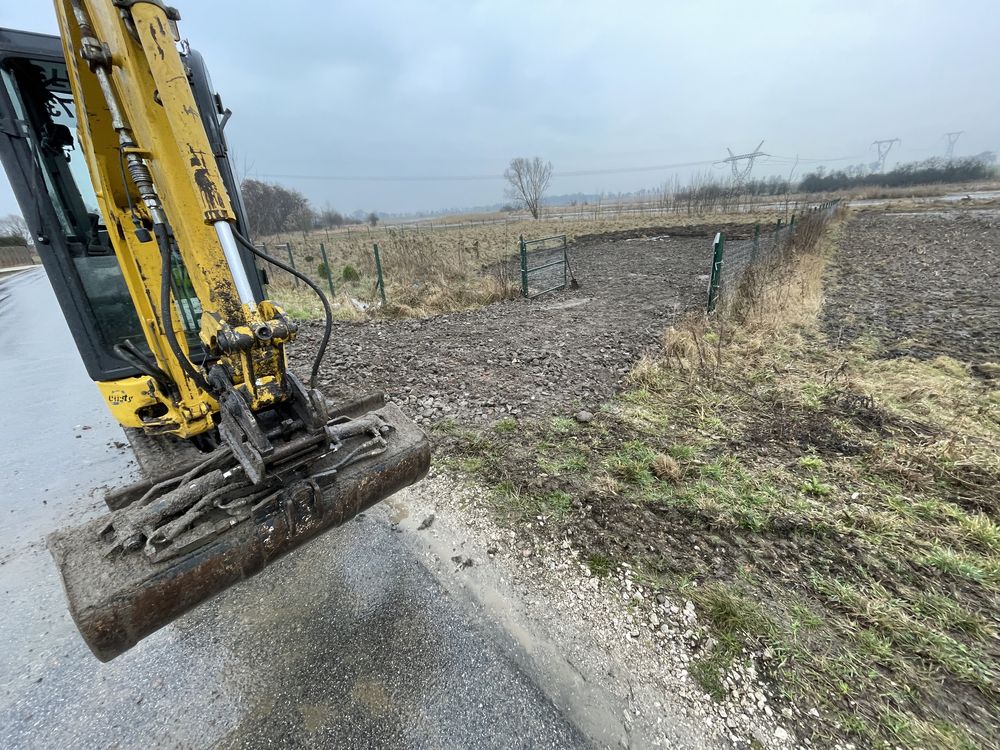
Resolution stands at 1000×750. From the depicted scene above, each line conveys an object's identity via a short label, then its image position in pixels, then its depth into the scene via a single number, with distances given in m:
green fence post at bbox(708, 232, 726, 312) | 6.76
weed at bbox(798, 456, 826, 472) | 3.21
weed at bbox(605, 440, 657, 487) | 3.22
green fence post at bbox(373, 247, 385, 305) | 10.45
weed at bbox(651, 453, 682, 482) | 3.18
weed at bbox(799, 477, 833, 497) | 2.95
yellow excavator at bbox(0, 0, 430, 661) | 1.59
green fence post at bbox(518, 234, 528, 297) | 9.05
